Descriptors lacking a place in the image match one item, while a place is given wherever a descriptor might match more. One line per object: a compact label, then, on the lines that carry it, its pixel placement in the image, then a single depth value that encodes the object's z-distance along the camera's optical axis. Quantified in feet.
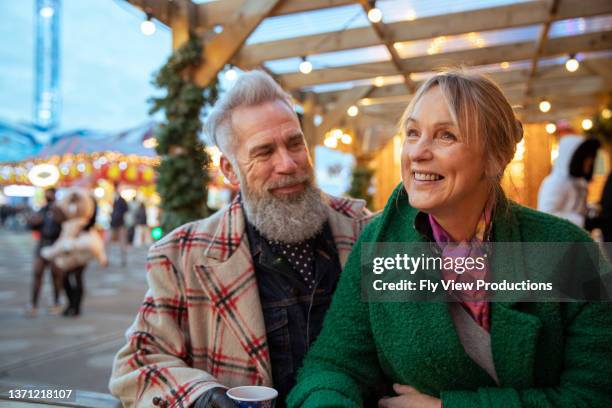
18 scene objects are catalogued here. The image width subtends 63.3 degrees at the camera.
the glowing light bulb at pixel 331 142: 36.75
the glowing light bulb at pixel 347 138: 37.24
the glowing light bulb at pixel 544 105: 30.19
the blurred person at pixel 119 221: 41.96
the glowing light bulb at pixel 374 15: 17.65
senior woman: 3.92
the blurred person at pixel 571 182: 13.83
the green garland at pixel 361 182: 36.65
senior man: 5.33
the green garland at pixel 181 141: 15.44
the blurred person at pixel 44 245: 21.42
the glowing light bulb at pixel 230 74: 21.10
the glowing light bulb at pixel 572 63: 22.84
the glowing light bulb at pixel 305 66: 21.95
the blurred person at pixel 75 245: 20.98
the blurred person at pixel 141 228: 50.39
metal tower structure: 109.50
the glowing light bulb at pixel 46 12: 108.68
